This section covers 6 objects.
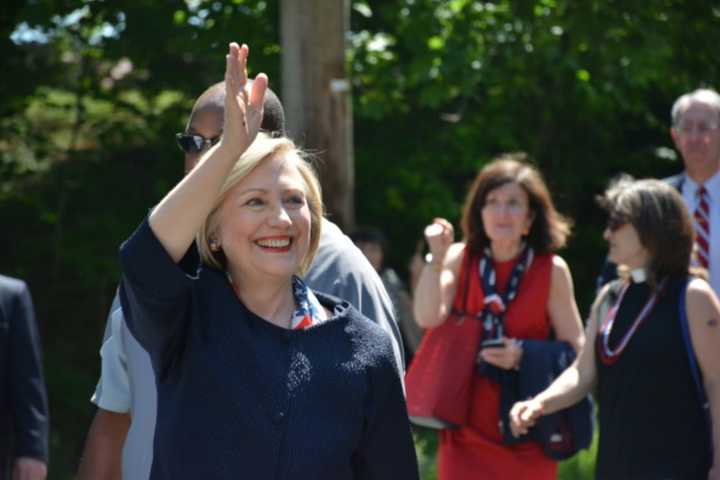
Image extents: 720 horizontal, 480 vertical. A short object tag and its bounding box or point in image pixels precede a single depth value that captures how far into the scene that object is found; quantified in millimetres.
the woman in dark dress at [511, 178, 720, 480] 9859
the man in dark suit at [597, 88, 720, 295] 12570
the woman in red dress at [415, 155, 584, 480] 11602
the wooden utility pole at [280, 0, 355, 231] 16328
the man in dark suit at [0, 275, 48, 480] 11617
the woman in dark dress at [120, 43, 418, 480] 5426
